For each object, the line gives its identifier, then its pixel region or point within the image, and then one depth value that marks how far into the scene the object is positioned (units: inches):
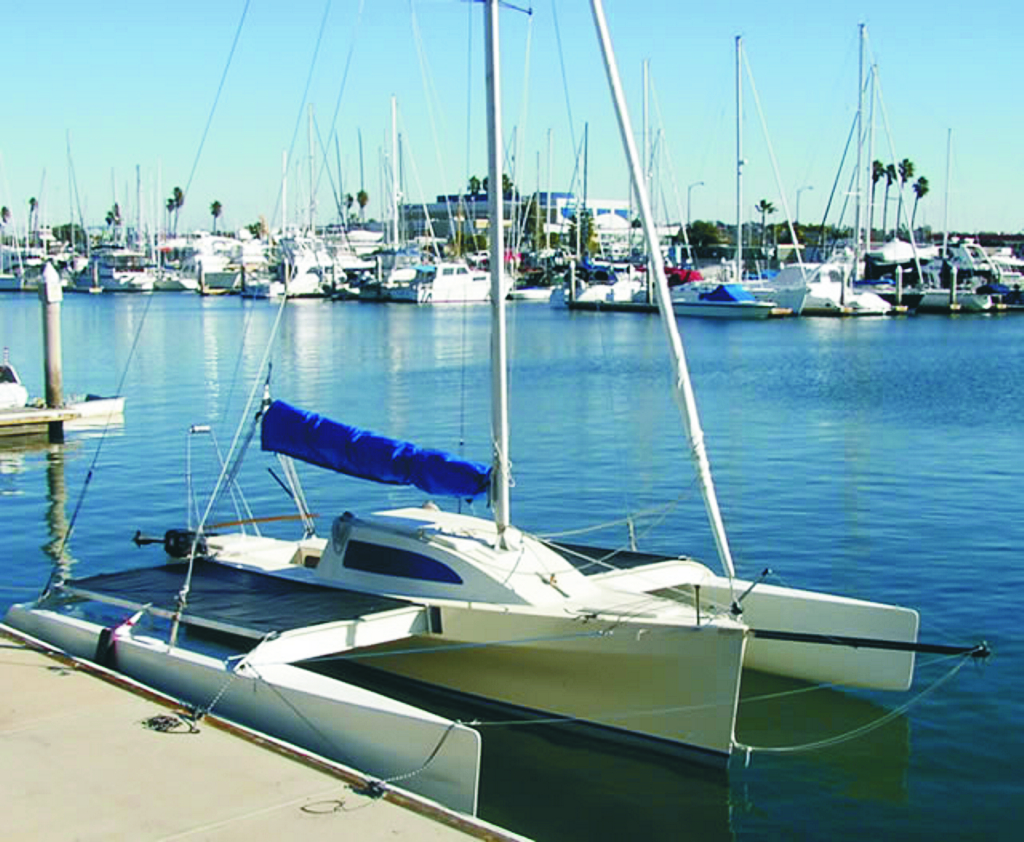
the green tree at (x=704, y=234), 6529.5
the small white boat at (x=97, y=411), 1412.4
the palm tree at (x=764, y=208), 6668.3
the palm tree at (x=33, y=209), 7601.9
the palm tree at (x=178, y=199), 7751.0
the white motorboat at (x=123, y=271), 5851.4
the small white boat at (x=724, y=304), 3380.9
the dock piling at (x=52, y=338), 1273.4
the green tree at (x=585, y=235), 5375.5
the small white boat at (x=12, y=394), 1332.4
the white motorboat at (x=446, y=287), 4505.4
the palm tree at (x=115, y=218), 7417.3
